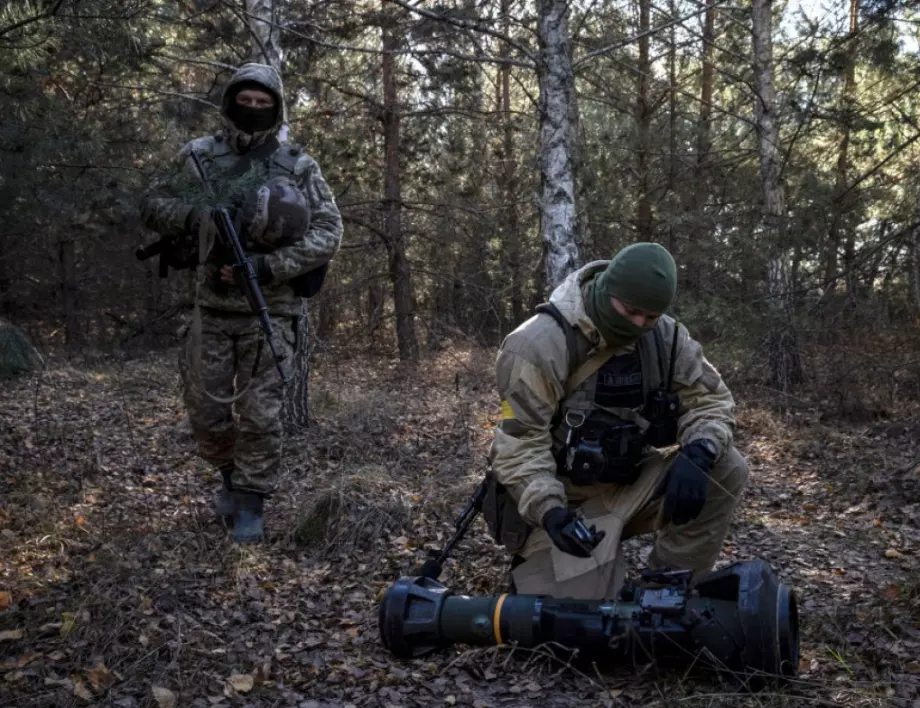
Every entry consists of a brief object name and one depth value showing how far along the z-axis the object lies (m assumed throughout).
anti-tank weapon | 2.65
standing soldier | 4.14
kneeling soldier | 3.14
